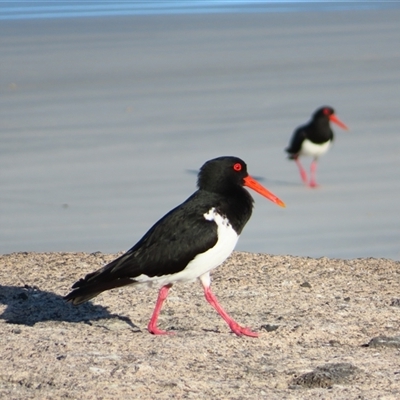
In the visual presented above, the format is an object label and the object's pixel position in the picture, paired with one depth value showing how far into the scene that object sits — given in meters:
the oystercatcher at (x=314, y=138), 20.66
